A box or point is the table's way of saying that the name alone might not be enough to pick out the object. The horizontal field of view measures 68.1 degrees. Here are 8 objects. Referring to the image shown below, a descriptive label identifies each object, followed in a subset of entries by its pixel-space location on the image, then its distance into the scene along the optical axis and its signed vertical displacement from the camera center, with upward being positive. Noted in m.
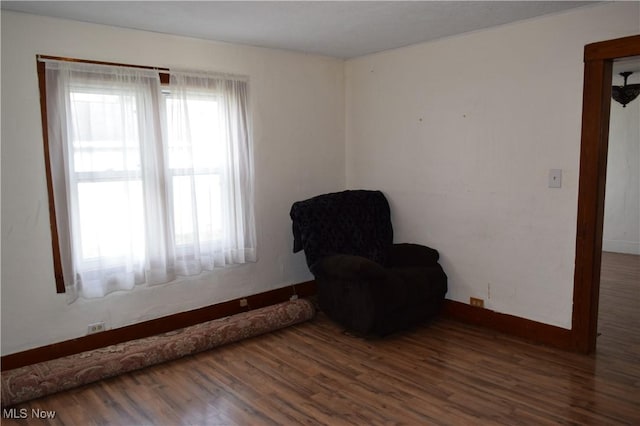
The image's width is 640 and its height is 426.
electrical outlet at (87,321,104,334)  3.36 -1.13
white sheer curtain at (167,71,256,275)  3.62 -0.04
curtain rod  3.04 +0.73
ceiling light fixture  5.91 +0.84
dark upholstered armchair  3.51 -0.82
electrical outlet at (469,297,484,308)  3.87 -1.15
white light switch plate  3.33 -0.13
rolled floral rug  2.83 -1.25
